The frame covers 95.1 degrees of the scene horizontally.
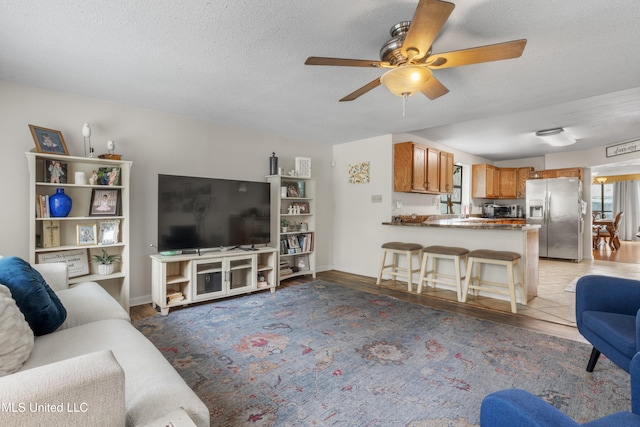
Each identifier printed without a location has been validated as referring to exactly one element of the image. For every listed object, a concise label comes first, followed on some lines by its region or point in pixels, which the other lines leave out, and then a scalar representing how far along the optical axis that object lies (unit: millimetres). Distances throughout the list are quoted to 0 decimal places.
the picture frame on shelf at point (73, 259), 2767
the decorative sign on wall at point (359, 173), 4930
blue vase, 2705
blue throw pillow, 1523
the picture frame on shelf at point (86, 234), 2902
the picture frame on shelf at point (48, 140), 2633
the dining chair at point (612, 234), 7414
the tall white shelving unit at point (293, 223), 4402
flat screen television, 3301
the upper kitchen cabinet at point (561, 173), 6172
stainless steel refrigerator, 6035
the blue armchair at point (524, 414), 808
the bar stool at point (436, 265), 3615
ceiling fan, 1560
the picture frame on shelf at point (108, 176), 2984
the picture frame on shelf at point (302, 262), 4739
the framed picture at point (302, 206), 4741
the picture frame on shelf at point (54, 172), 2713
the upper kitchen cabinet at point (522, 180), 6891
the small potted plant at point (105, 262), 2935
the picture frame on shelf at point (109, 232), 2998
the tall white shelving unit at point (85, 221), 2734
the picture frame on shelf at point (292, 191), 4548
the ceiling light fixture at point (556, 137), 4554
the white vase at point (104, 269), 2928
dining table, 7414
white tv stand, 3180
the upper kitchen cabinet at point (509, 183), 7000
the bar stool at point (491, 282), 3230
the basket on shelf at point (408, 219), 4539
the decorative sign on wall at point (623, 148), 5301
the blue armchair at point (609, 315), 1635
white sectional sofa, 812
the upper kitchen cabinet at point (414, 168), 4484
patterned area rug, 1641
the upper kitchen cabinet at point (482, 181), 6559
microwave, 7129
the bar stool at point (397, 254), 4055
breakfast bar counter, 3488
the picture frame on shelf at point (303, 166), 4664
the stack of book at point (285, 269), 4422
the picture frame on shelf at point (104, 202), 2986
